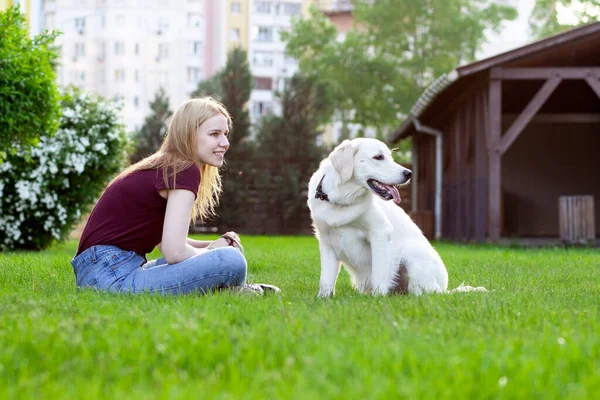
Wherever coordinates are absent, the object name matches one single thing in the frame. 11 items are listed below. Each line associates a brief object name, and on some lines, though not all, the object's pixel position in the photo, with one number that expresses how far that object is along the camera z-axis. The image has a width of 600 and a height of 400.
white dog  5.38
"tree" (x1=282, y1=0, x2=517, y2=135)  34.78
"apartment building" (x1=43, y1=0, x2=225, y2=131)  66.44
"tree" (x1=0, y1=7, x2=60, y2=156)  9.37
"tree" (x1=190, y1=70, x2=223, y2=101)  38.33
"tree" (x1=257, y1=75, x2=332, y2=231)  24.05
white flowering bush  12.81
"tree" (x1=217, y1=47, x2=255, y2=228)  23.69
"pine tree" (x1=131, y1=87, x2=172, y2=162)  26.72
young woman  4.89
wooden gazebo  14.41
